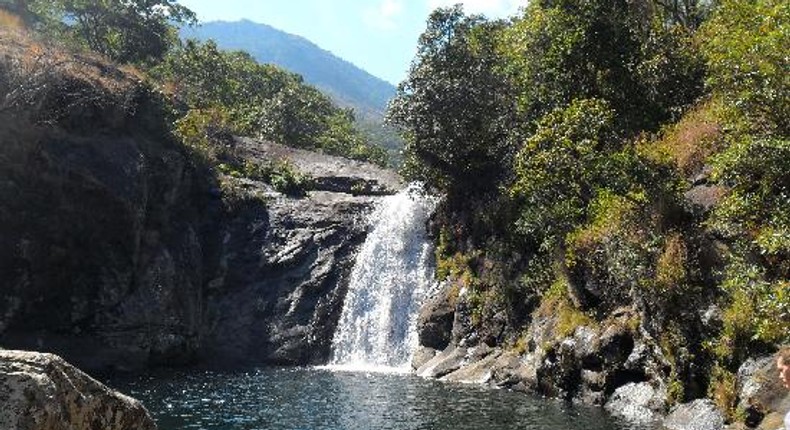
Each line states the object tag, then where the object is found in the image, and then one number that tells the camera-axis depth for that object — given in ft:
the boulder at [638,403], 65.51
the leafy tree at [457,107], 118.73
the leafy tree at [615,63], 92.58
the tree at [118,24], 191.01
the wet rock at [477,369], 96.07
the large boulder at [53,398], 16.05
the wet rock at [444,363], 104.33
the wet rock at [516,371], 87.30
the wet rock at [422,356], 113.39
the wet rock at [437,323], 116.16
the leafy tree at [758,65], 53.67
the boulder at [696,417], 57.21
